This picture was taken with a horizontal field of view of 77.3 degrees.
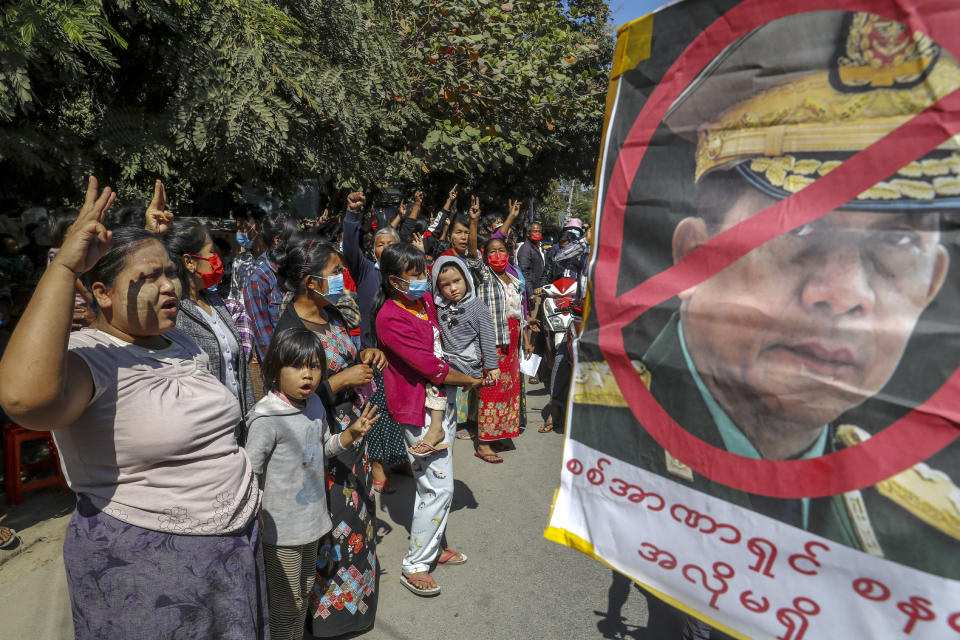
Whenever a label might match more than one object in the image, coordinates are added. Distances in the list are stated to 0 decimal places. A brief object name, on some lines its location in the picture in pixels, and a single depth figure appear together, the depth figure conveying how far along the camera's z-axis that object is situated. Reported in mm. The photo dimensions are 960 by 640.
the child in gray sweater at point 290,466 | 2209
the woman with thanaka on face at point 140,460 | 1456
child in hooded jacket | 3332
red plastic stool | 3805
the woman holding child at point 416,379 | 2844
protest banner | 1003
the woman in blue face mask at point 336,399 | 2559
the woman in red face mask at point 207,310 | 2600
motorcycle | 5531
